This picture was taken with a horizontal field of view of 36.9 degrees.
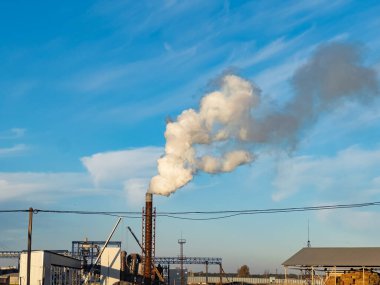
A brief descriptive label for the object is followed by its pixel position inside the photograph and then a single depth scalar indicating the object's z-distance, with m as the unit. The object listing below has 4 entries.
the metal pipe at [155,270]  79.25
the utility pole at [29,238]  38.82
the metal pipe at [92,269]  63.19
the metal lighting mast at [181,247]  115.40
